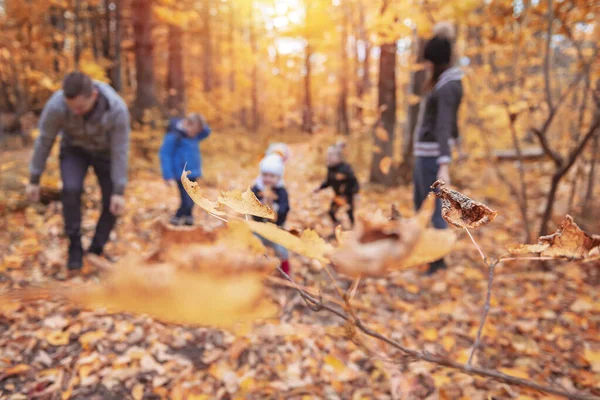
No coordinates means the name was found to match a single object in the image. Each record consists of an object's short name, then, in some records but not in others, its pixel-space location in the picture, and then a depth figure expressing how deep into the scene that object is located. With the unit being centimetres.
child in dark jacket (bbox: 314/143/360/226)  337
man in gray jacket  248
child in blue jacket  380
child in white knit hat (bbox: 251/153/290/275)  250
